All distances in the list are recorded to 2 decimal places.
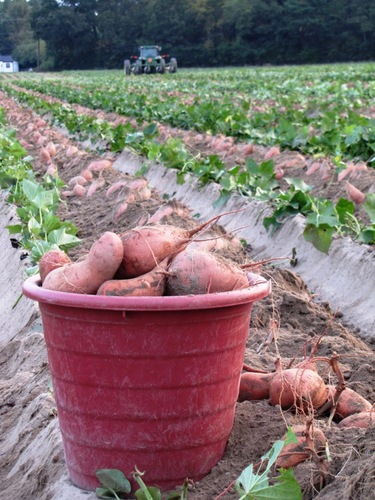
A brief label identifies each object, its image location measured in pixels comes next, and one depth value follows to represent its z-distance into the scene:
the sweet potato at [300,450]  2.61
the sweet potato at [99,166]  9.69
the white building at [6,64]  117.38
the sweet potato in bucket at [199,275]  2.67
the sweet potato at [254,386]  3.18
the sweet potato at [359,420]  2.85
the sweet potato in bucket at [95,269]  2.65
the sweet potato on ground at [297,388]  2.98
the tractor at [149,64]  51.25
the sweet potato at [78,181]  9.18
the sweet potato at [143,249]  2.72
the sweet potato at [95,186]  8.72
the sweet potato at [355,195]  6.87
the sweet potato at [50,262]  2.93
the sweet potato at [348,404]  3.03
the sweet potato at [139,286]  2.60
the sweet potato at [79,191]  8.83
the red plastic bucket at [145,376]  2.55
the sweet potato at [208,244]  2.93
